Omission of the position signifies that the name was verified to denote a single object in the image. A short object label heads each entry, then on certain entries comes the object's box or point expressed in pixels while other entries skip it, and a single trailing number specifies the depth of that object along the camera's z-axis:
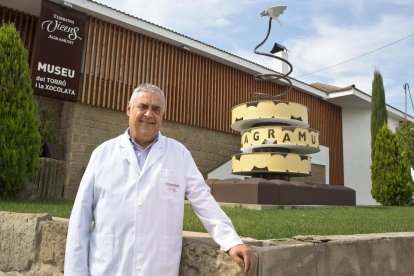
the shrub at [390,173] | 13.20
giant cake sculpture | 8.61
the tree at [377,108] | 17.41
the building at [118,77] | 10.18
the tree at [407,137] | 18.38
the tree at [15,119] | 6.87
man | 2.04
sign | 9.89
